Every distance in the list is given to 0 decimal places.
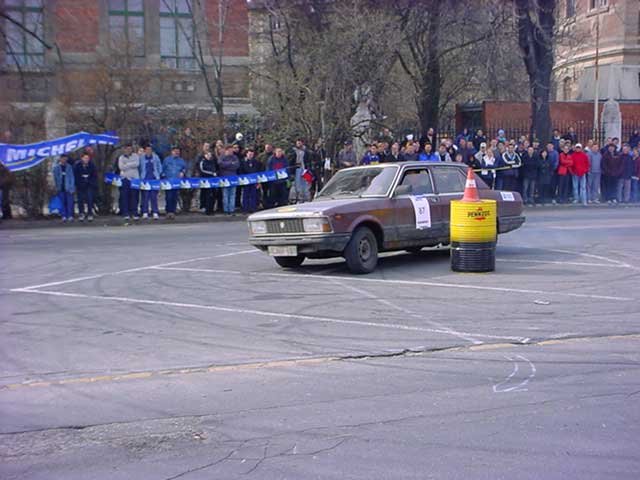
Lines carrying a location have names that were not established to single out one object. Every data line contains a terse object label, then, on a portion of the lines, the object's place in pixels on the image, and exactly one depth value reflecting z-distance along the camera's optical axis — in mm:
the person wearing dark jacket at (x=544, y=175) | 26141
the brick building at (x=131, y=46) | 29084
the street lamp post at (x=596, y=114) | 31828
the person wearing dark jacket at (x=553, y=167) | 26359
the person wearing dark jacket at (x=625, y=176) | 26953
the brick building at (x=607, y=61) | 53719
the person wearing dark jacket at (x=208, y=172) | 22969
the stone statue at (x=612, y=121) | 33219
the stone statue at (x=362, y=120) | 25562
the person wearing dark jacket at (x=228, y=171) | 23094
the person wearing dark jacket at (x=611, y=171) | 26922
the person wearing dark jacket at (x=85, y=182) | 21719
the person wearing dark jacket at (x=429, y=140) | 25805
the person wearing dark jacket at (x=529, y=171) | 25891
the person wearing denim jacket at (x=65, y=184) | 21547
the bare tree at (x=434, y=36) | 27656
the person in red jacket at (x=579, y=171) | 26484
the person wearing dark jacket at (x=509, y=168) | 25344
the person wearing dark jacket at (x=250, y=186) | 23625
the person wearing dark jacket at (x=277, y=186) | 23859
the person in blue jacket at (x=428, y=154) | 24252
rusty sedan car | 12250
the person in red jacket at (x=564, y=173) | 26375
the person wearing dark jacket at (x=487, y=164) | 24891
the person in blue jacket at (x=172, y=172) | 22766
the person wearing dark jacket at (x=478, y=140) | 27266
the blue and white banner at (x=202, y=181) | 22500
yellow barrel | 12273
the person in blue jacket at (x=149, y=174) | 22531
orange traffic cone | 12414
